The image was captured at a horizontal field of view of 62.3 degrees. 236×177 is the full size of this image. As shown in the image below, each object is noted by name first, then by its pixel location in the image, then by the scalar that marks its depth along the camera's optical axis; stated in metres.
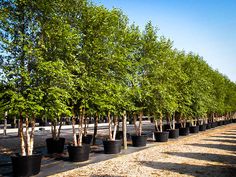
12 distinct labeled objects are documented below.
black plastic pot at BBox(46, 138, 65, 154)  12.97
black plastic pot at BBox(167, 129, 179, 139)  19.17
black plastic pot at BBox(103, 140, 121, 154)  12.53
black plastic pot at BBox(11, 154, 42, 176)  8.08
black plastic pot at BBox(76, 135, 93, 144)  14.79
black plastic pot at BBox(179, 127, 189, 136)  21.38
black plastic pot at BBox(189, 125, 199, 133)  23.83
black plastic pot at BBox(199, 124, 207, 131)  26.41
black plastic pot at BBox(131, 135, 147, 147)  14.77
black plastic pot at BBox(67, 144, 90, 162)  10.44
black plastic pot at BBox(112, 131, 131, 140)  17.24
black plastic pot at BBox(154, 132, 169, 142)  16.97
